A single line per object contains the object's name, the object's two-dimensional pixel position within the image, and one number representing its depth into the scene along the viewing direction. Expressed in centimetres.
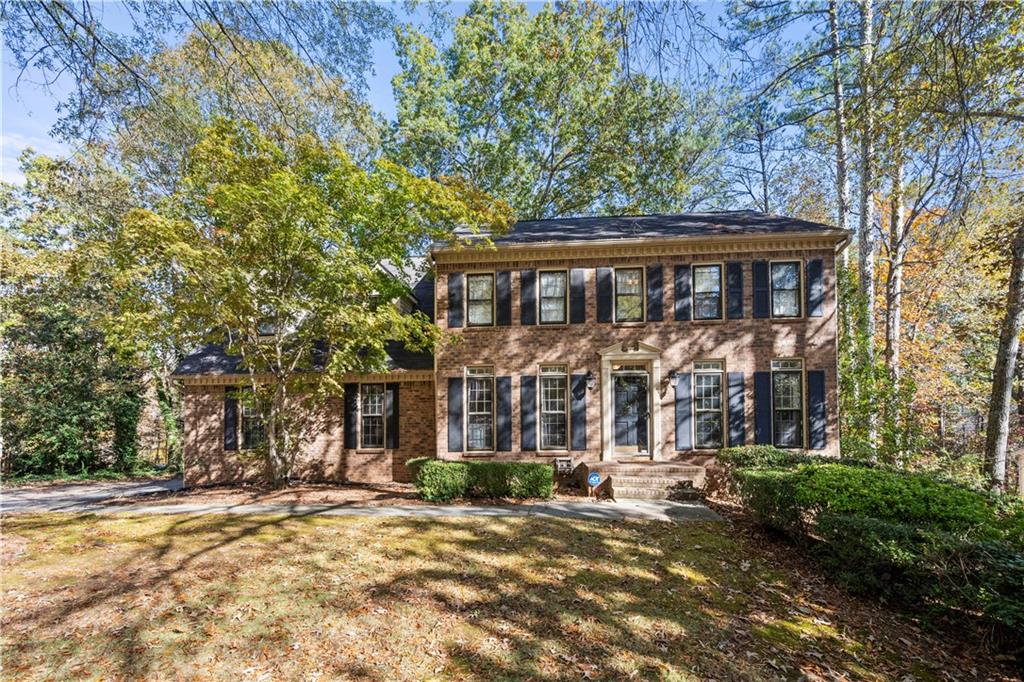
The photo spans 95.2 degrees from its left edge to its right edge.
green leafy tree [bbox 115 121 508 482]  905
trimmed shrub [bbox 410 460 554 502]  982
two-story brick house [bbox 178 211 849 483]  1153
